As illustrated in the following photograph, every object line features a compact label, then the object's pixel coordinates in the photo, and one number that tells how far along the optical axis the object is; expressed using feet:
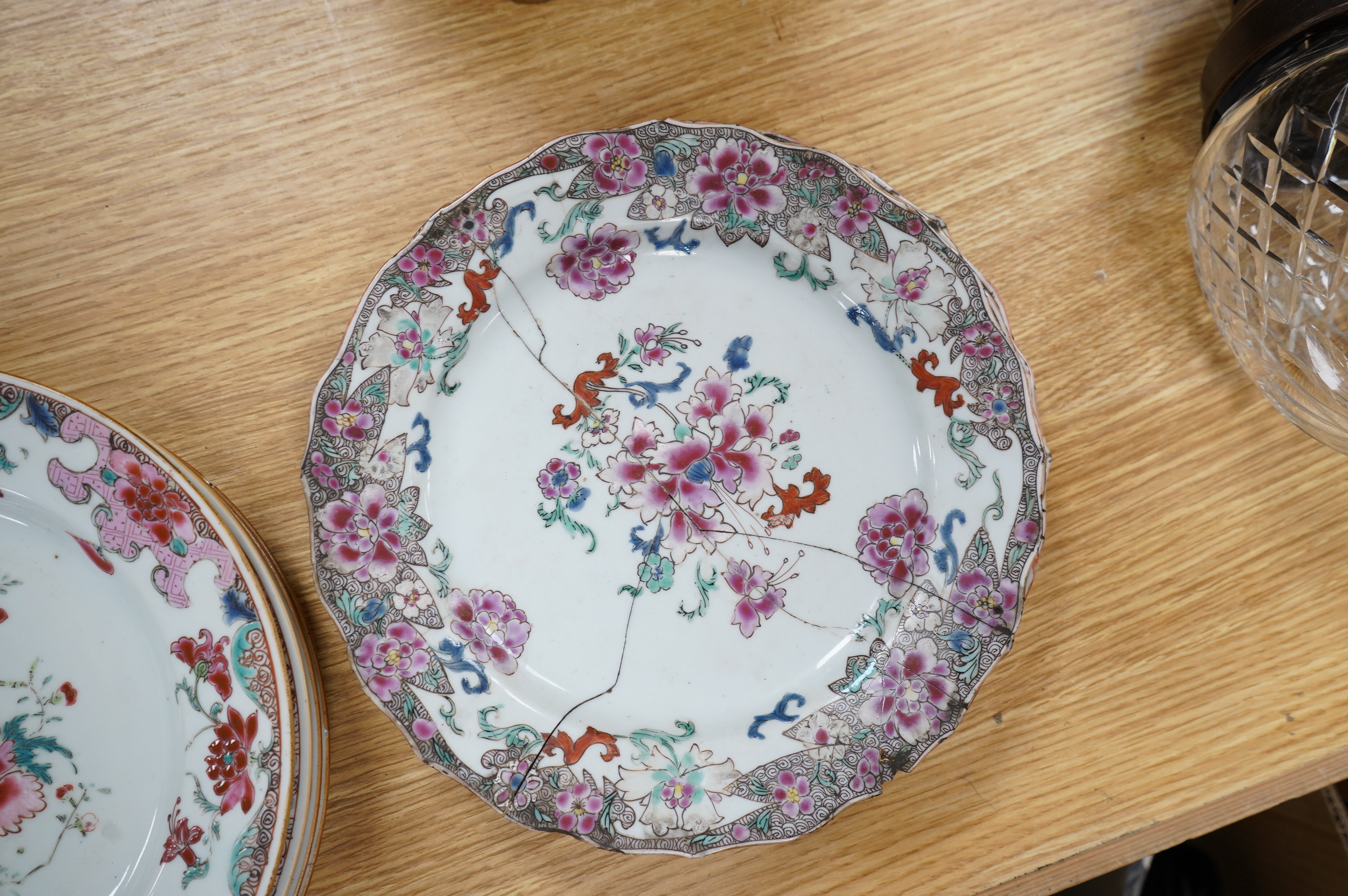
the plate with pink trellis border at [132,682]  1.66
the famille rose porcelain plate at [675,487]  1.80
